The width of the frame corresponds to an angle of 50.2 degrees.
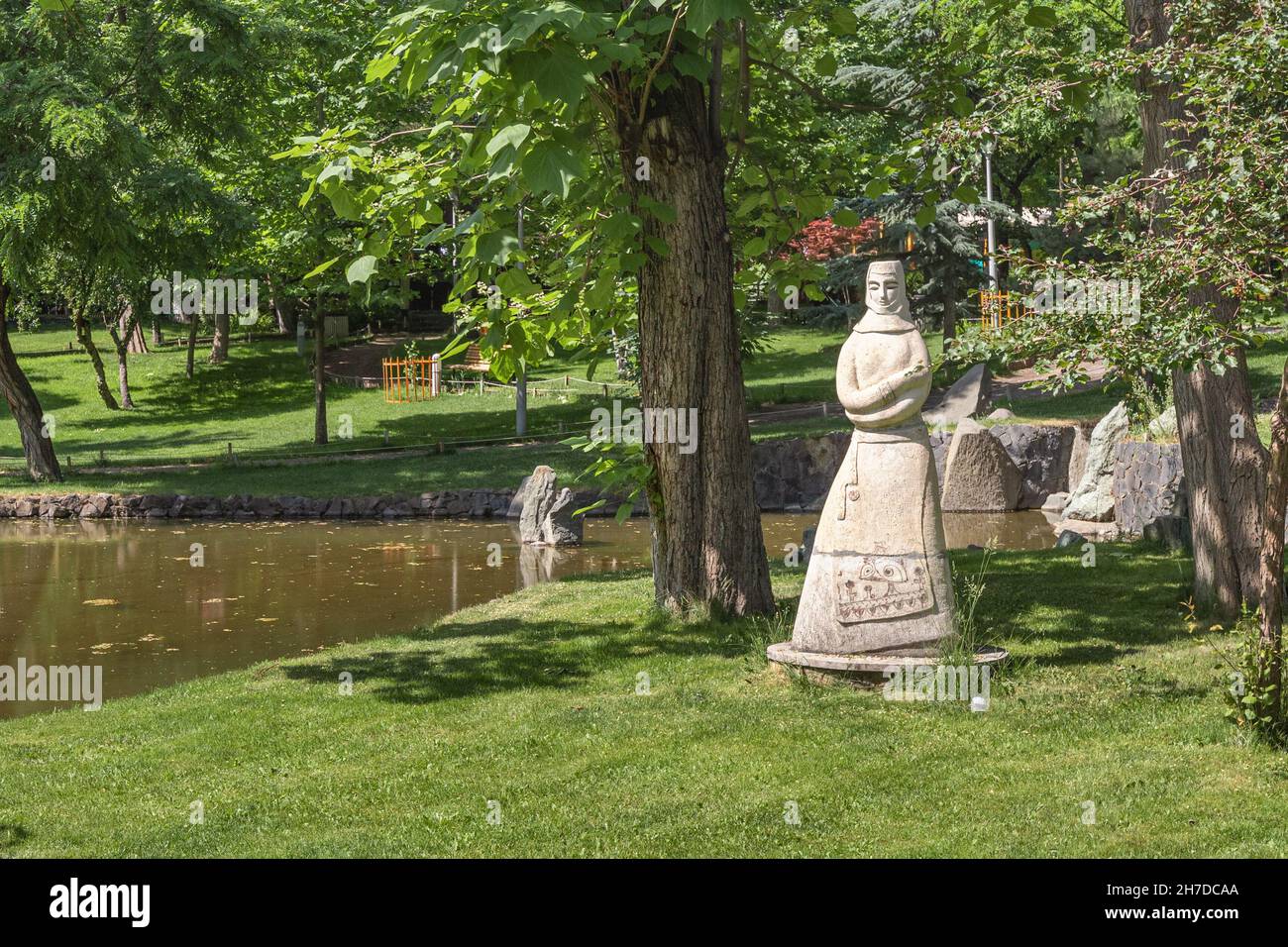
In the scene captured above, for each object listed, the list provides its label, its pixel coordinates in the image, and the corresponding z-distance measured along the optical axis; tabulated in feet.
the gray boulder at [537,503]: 72.23
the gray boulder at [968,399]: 91.09
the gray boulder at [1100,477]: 70.03
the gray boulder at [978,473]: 77.30
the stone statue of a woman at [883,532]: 30.25
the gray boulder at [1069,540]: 57.33
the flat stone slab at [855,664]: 29.99
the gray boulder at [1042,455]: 79.15
